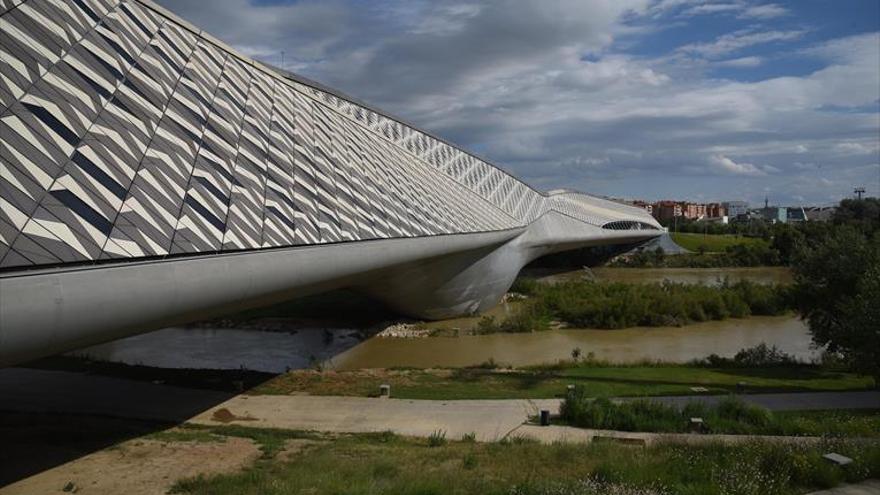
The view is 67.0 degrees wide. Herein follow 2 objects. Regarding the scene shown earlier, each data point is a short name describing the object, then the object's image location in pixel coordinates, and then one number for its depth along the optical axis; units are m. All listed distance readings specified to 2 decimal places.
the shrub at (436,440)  12.64
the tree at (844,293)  15.91
